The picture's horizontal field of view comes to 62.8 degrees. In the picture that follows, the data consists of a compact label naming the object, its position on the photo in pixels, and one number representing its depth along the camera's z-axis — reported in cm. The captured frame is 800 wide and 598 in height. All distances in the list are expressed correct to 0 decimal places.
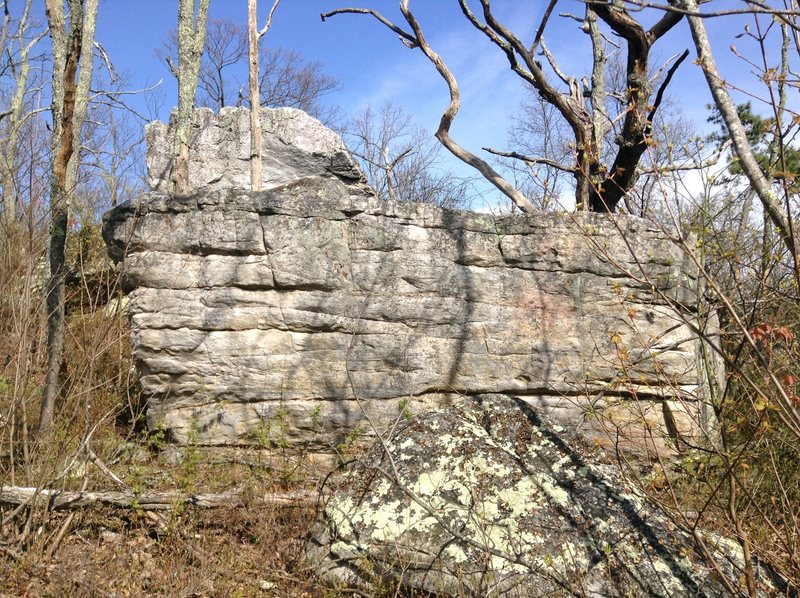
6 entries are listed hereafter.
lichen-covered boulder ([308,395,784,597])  315
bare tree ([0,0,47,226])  1796
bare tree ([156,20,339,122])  2286
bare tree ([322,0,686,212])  706
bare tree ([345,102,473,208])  2044
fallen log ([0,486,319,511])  389
